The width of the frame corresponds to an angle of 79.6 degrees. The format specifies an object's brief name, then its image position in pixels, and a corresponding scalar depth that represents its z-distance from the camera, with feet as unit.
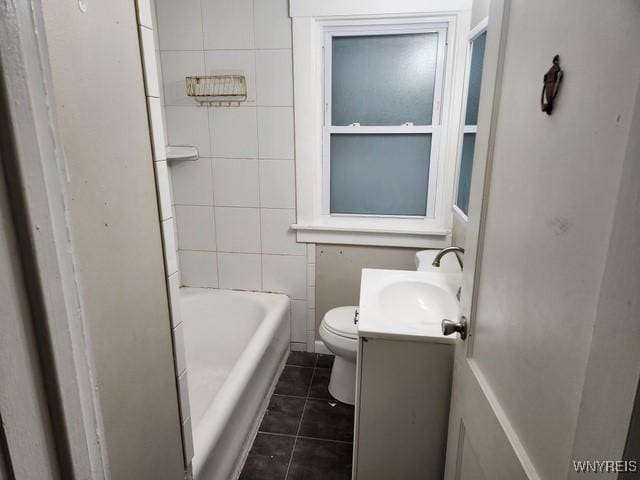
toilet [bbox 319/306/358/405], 6.37
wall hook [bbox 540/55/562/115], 1.87
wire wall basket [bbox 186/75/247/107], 7.00
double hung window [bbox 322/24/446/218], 6.83
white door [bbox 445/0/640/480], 1.40
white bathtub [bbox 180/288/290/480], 4.57
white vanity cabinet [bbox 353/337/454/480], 4.07
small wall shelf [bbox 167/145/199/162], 6.89
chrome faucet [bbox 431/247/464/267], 4.84
